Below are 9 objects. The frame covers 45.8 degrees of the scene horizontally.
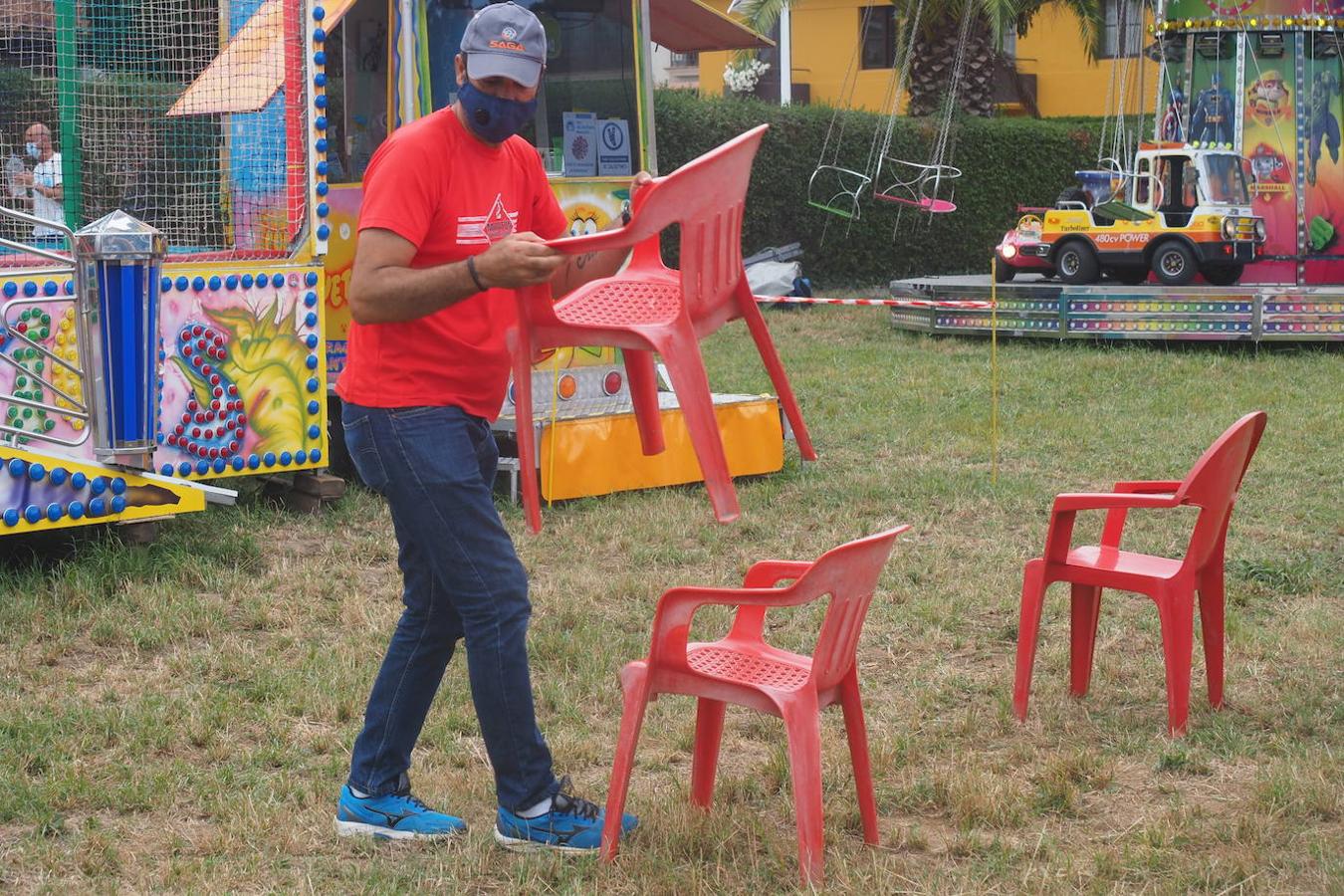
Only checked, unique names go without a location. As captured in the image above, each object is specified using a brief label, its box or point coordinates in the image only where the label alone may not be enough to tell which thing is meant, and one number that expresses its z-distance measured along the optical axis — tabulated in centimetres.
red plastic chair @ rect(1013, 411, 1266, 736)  473
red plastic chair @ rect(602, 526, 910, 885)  365
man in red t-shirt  349
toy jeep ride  1538
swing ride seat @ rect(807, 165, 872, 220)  2159
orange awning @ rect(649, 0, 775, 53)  1062
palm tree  2377
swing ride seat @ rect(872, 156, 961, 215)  2195
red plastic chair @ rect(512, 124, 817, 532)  332
